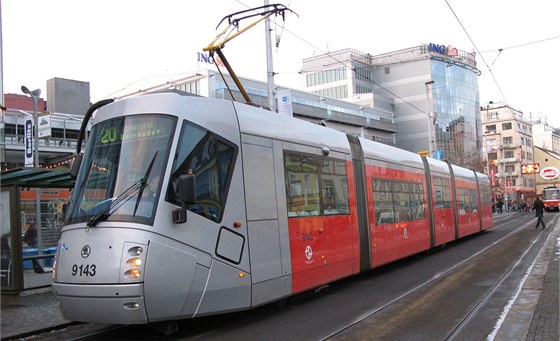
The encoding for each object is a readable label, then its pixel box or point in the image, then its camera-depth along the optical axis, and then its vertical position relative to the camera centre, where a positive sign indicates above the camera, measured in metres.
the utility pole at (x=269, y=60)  16.33 +4.74
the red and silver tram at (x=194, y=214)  5.90 -0.09
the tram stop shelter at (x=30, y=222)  10.52 -0.11
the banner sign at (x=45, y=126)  20.17 +3.70
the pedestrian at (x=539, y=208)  26.31 -1.02
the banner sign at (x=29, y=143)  21.06 +3.33
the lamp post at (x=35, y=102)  19.73 +4.64
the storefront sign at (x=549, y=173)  41.38 +1.29
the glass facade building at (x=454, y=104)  88.69 +16.29
